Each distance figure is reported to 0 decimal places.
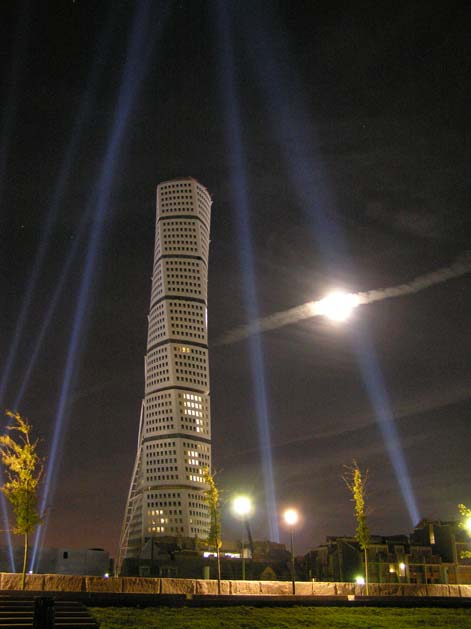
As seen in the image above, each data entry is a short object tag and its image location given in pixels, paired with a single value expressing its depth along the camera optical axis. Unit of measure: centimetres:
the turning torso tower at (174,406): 15475
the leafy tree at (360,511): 4194
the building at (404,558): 8106
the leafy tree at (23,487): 3100
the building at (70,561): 8319
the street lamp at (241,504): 3931
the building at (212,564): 10119
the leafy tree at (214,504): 4420
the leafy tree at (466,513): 4044
